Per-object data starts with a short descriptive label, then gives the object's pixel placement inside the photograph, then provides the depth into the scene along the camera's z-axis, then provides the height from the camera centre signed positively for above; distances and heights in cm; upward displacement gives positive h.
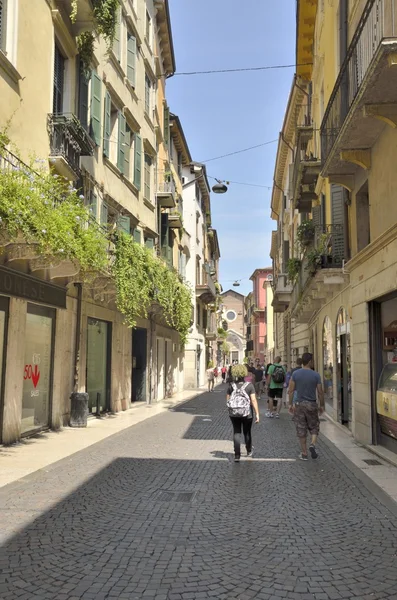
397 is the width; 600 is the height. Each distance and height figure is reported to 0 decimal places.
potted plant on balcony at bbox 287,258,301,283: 2093 +366
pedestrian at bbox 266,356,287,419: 1612 -68
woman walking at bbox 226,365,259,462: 882 -61
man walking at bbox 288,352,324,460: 910 -68
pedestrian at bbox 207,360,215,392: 3344 -93
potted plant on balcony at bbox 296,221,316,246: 1792 +427
